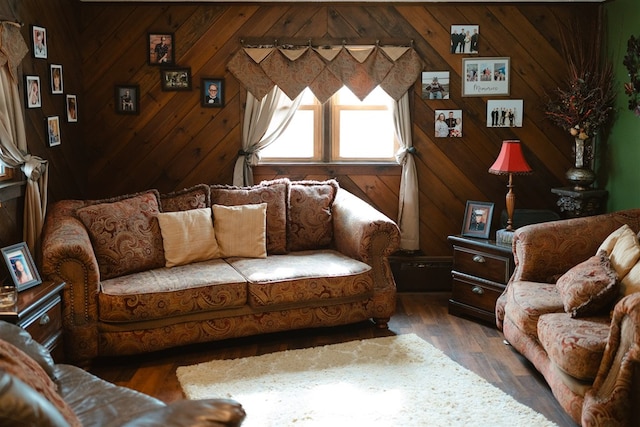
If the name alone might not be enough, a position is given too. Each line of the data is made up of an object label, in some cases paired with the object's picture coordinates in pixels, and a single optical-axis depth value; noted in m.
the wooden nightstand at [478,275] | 4.82
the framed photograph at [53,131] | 4.78
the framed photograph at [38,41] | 4.55
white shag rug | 3.49
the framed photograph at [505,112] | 5.56
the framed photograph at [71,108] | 5.12
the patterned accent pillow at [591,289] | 3.58
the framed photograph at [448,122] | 5.59
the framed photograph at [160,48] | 5.42
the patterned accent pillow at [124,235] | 4.46
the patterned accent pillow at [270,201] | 5.06
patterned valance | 5.46
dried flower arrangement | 5.15
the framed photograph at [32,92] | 4.45
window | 5.69
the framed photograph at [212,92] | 5.49
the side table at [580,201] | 5.19
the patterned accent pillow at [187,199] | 4.94
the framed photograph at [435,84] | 5.55
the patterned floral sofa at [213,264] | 4.12
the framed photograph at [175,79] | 5.47
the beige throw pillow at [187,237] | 4.71
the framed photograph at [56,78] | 4.83
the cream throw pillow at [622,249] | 3.70
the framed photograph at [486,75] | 5.53
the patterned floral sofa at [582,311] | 3.10
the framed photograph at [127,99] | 5.47
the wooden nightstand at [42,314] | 3.46
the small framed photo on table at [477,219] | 5.17
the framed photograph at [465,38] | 5.49
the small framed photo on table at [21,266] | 3.76
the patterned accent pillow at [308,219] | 5.17
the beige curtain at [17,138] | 4.11
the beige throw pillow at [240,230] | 4.92
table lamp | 4.95
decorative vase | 5.21
